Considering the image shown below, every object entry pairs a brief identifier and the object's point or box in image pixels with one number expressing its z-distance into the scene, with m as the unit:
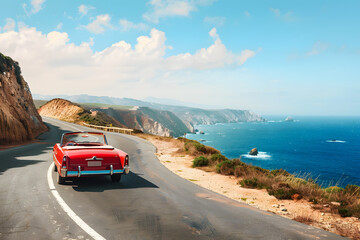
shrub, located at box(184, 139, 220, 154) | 17.02
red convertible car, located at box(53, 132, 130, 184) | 6.95
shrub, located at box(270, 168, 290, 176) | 11.42
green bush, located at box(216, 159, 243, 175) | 11.02
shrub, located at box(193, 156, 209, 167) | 12.73
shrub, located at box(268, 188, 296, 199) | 7.34
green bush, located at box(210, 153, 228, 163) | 13.20
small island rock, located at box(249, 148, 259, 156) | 79.19
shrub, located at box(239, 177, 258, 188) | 8.80
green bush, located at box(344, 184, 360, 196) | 7.77
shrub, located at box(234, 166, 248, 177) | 10.46
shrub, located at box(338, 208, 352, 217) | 5.74
